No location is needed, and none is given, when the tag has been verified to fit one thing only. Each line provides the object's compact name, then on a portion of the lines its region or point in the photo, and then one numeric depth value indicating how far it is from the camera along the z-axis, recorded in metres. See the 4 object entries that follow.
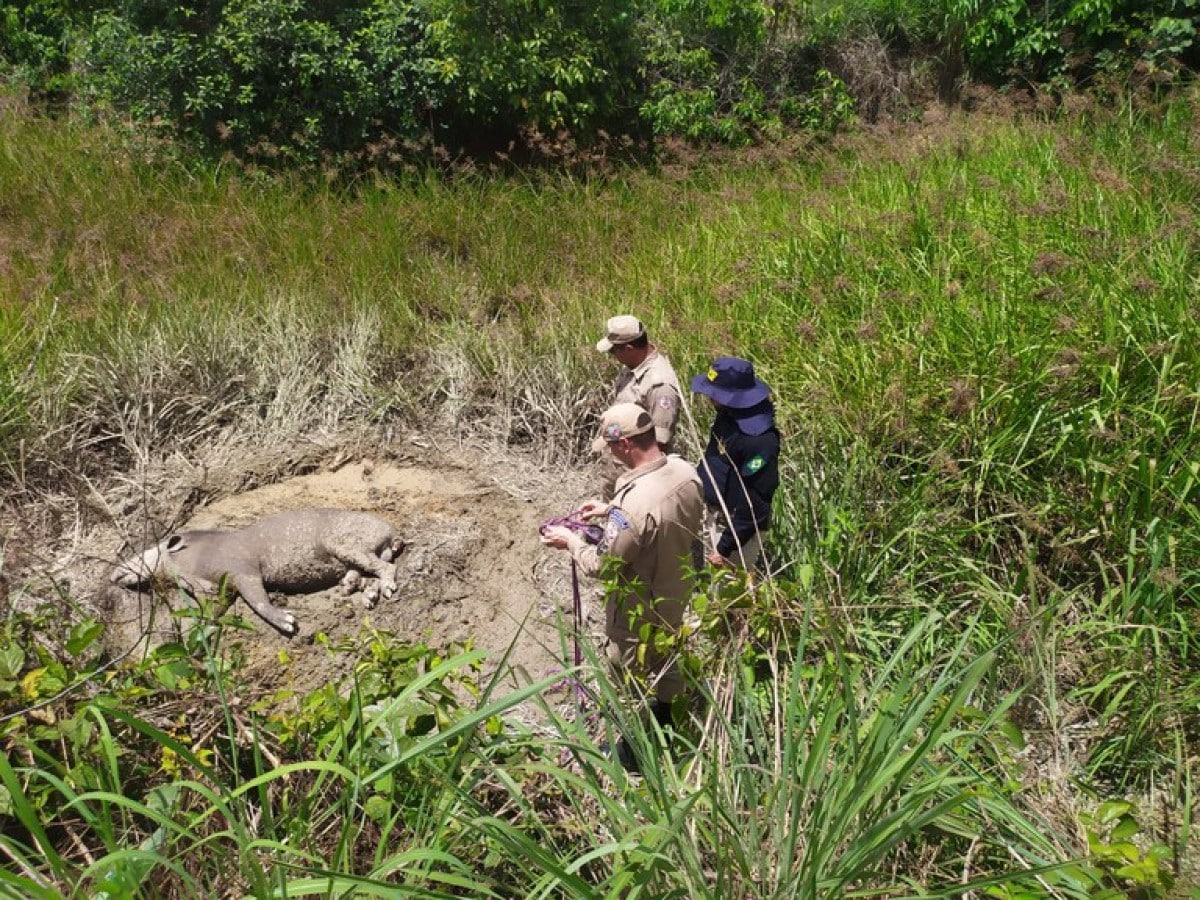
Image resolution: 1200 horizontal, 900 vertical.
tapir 4.36
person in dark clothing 3.60
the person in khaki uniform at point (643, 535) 3.10
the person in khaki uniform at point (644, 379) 4.17
